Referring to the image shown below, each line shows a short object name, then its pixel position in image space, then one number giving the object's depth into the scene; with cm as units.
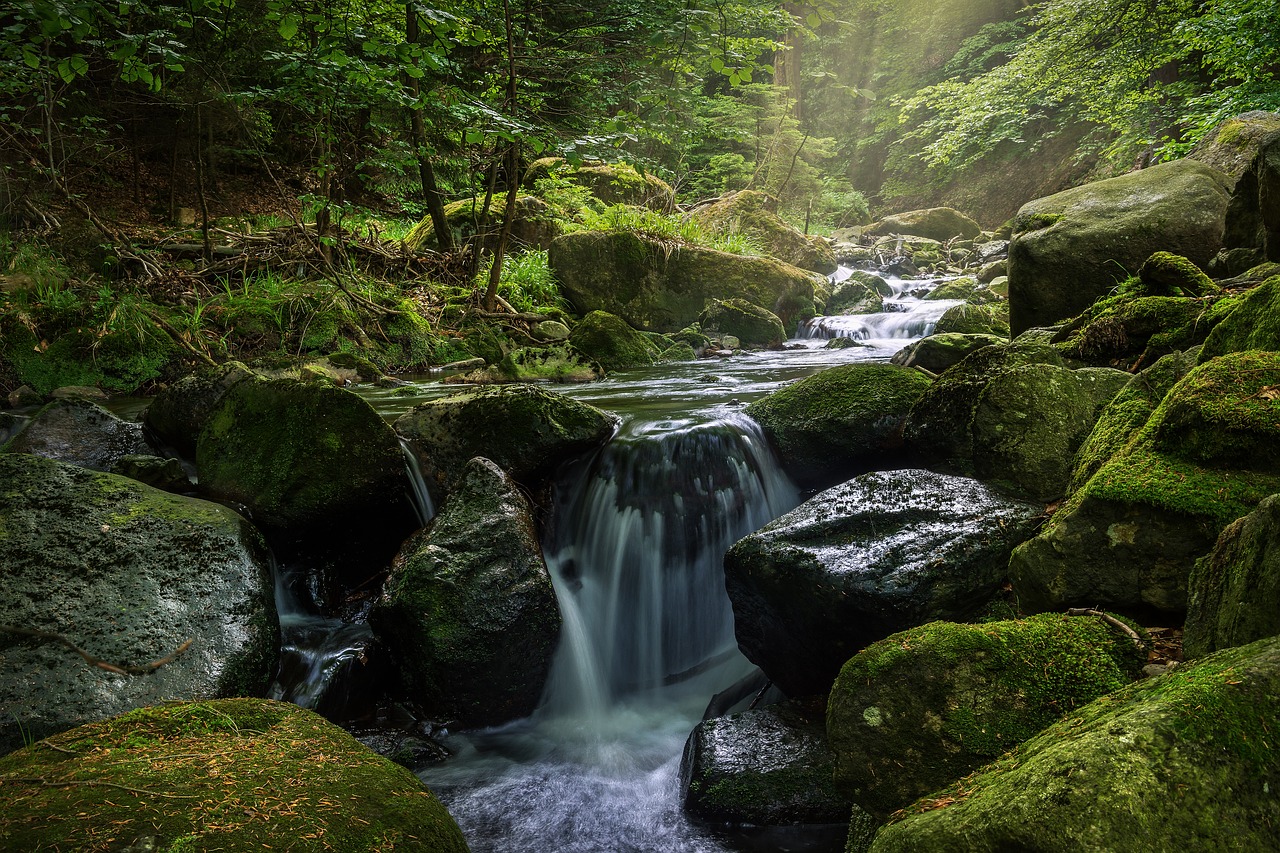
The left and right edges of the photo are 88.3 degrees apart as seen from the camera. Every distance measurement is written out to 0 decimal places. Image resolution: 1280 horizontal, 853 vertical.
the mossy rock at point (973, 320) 980
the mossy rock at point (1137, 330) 402
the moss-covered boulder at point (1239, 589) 152
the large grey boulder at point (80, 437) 539
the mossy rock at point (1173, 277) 452
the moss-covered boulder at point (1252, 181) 445
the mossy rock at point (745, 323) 1285
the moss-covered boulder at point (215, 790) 170
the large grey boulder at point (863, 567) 314
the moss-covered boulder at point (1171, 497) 227
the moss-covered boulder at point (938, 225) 2697
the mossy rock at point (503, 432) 510
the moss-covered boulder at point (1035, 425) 363
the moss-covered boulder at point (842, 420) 487
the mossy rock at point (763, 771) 304
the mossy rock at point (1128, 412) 308
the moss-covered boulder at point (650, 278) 1242
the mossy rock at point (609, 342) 1016
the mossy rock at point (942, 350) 648
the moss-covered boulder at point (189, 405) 557
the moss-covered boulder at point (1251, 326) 278
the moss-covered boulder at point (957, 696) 207
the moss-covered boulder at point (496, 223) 1231
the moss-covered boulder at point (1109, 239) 596
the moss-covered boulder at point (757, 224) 1667
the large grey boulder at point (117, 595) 309
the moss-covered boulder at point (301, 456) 470
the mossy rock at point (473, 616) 387
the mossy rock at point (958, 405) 412
